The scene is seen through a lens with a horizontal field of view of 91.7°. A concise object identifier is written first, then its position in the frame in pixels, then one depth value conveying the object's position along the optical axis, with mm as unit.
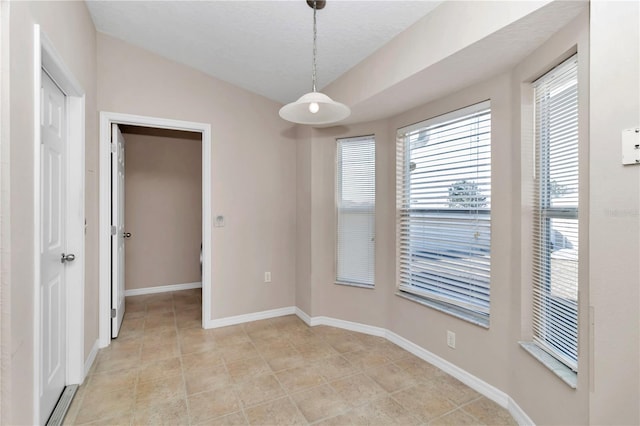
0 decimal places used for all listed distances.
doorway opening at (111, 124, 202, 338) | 4461
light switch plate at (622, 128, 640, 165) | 1076
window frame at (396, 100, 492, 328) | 2145
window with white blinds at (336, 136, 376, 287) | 3152
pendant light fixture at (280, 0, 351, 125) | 1615
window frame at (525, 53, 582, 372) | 1561
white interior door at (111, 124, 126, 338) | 2922
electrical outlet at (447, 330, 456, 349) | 2336
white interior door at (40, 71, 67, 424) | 1760
